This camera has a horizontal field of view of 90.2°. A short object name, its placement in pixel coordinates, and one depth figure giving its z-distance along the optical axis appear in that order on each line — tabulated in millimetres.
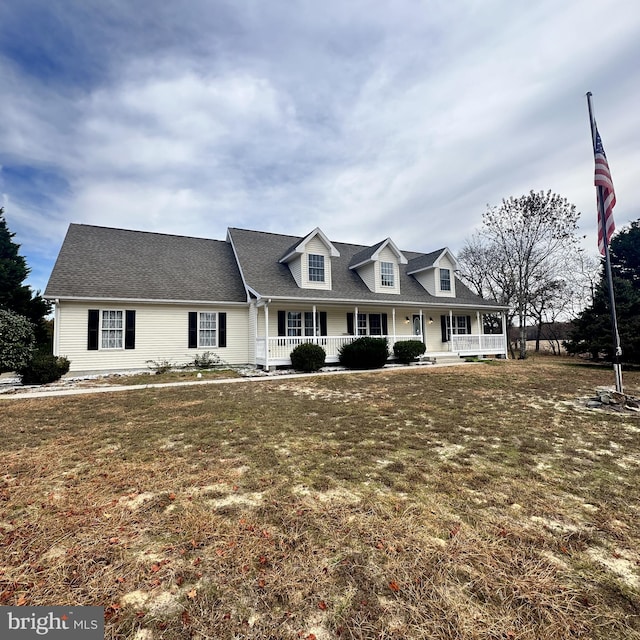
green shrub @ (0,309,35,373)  11570
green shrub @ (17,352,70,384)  10992
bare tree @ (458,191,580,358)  22594
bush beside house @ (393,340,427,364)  16344
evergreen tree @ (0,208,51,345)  18797
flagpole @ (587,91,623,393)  7680
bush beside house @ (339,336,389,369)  14891
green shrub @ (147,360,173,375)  13758
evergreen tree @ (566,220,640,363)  14290
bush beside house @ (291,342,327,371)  14070
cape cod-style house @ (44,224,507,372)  13820
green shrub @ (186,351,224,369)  15016
